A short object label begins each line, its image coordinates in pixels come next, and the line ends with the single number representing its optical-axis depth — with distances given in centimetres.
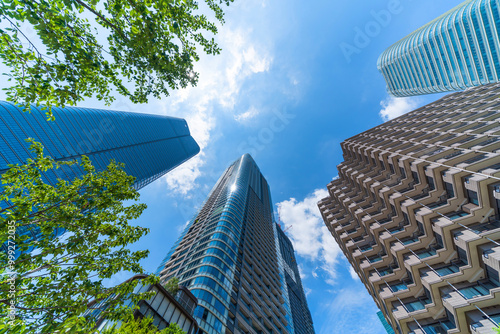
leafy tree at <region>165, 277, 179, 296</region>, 2319
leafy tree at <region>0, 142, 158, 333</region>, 658
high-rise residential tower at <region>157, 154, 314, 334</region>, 2939
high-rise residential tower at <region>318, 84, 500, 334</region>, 1516
